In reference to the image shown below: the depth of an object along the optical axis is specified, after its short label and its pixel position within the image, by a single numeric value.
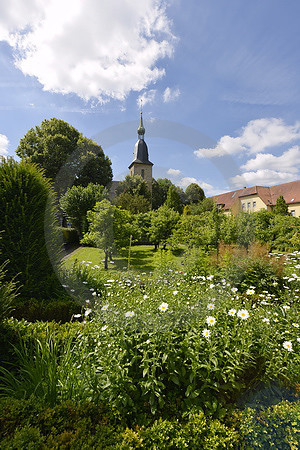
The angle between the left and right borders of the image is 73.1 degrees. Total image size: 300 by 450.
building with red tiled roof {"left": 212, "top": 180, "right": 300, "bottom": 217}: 29.44
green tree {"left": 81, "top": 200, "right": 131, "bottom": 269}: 9.59
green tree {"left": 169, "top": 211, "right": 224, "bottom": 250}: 8.98
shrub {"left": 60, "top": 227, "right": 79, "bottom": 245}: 15.25
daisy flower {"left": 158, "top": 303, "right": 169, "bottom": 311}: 2.46
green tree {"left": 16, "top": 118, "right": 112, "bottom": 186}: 21.33
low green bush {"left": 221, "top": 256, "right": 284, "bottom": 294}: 4.87
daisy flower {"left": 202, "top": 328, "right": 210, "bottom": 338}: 2.14
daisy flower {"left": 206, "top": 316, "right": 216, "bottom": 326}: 2.32
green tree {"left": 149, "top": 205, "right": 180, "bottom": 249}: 13.05
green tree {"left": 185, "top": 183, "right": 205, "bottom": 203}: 30.77
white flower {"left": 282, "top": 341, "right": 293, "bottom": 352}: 2.22
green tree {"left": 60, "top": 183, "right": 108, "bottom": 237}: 16.80
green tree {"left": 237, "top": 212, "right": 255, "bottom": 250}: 10.99
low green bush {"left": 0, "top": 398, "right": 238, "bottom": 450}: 1.40
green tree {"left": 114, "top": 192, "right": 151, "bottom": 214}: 19.05
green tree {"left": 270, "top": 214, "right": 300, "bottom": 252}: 9.74
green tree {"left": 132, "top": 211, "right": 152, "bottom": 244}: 15.24
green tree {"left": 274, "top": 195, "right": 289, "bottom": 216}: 23.12
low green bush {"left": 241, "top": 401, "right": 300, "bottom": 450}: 1.72
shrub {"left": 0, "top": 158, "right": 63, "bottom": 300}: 4.20
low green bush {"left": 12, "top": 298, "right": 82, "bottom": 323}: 3.63
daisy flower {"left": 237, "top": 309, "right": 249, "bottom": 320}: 2.38
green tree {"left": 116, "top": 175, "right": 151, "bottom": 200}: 25.11
